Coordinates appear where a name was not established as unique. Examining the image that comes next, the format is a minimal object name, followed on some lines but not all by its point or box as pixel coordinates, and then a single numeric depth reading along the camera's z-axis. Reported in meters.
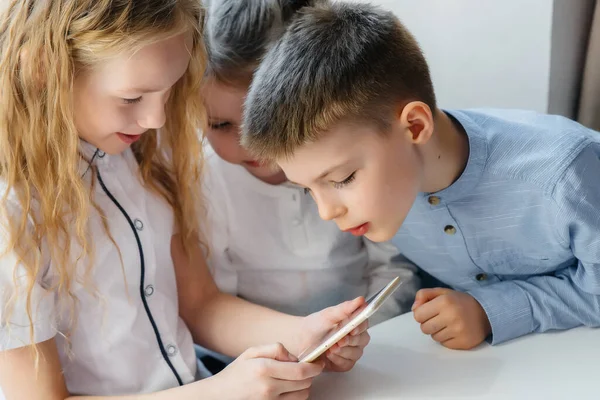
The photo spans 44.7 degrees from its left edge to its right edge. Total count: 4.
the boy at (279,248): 1.16
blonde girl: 0.81
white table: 0.84
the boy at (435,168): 0.86
